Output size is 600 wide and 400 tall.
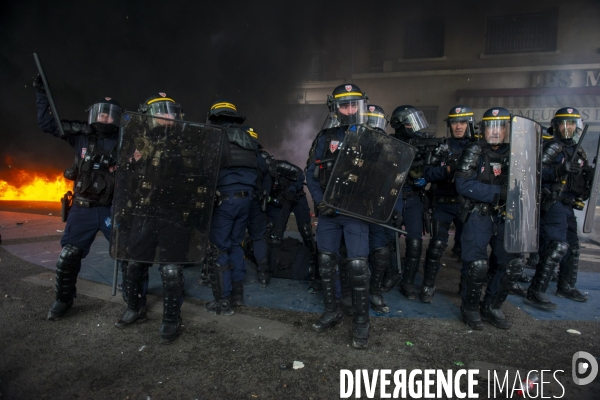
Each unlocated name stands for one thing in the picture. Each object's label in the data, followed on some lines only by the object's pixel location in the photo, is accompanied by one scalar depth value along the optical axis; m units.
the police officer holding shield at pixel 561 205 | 3.94
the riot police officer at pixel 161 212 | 2.78
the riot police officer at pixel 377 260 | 3.69
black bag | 4.59
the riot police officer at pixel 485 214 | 3.28
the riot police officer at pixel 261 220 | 4.26
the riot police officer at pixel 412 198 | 4.08
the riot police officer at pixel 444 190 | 3.95
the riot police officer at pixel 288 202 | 4.88
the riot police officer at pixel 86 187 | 3.27
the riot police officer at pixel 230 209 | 3.52
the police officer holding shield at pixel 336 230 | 3.02
